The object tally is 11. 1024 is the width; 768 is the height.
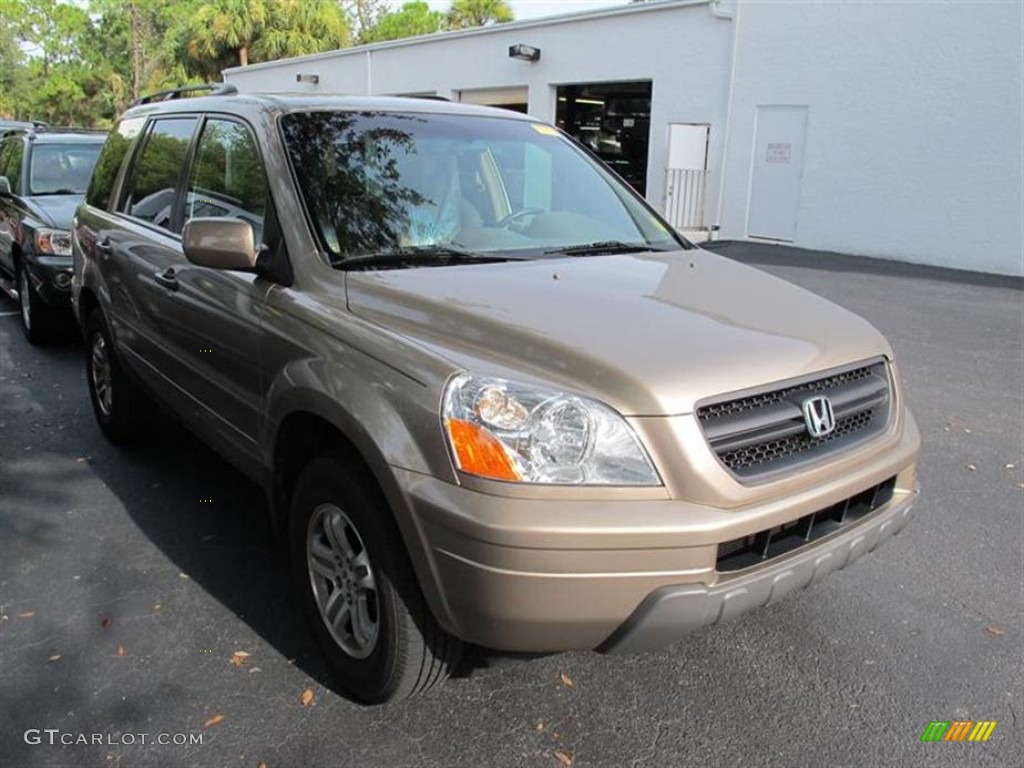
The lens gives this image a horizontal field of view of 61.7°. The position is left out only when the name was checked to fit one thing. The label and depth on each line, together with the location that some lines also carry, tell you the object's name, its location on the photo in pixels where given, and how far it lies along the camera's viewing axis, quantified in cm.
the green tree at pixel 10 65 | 5828
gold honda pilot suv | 216
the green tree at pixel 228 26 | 3309
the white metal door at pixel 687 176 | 1680
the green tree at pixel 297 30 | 3356
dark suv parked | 683
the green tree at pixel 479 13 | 4528
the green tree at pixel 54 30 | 6181
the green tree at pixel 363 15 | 5391
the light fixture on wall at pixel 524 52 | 1912
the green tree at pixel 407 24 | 5215
